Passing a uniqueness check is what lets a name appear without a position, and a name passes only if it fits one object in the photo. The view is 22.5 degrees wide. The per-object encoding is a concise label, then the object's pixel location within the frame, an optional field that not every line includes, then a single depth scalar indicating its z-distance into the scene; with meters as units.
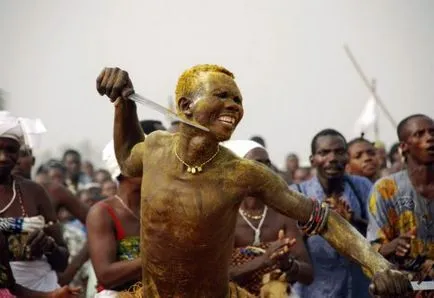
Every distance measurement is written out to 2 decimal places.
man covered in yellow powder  5.65
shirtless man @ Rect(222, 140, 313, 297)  7.49
